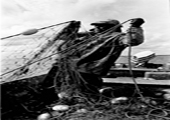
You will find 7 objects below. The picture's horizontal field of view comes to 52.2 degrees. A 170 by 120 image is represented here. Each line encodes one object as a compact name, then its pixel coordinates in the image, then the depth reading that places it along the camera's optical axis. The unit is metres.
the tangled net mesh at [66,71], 3.12
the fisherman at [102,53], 3.82
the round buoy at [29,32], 3.79
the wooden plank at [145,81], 5.07
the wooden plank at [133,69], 7.24
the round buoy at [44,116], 2.98
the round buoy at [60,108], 3.31
